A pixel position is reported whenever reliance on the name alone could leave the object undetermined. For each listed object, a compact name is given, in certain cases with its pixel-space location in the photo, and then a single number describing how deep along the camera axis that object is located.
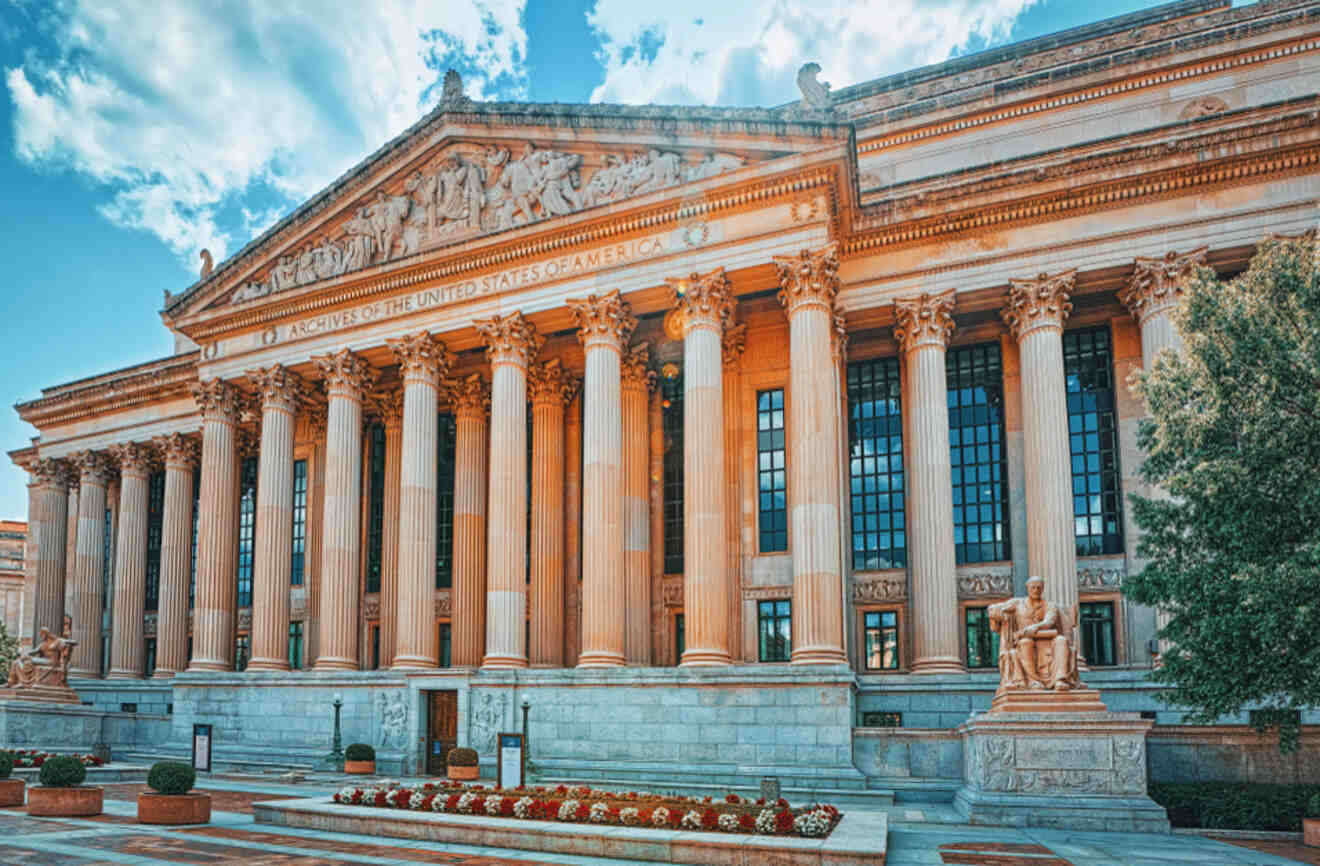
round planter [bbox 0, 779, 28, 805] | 23.59
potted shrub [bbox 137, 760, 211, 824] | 20.92
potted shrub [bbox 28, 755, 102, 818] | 22.06
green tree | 20.91
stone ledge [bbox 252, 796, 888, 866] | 15.94
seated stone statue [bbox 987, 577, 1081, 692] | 23.50
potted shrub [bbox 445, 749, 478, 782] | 29.47
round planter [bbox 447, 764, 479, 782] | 29.48
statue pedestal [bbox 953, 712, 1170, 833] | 21.92
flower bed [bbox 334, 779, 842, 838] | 17.92
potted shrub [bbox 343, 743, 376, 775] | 32.56
